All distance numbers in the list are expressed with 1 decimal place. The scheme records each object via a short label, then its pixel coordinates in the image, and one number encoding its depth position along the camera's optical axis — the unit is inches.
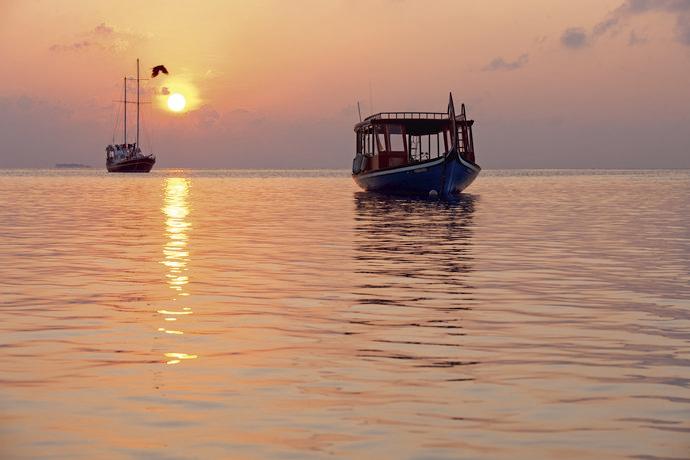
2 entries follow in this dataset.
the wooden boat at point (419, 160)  2421.3
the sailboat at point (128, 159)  7135.8
